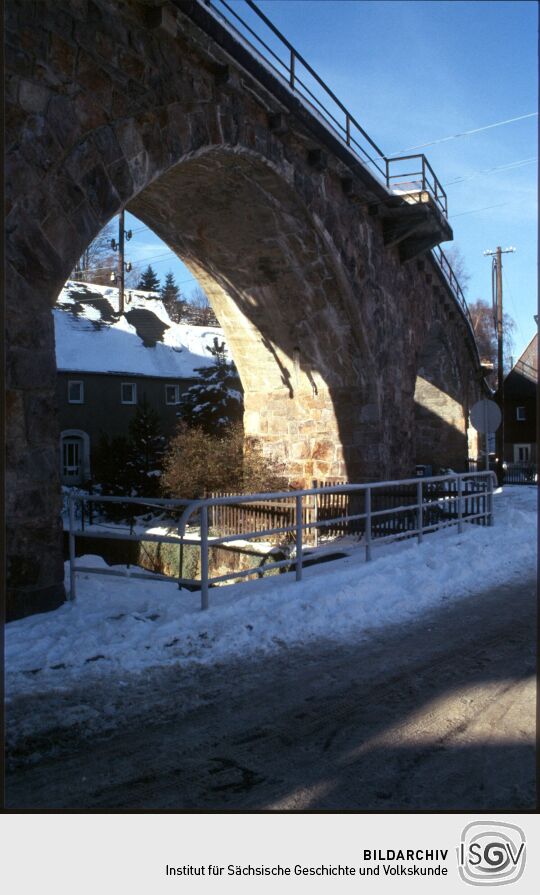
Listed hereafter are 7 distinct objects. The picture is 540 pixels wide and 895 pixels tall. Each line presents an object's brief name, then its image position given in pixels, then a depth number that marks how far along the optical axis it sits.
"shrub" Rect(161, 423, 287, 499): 17.36
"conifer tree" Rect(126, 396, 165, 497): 21.12
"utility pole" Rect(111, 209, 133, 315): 33.25
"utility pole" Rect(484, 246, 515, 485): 28.46
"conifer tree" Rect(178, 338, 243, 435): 23.95
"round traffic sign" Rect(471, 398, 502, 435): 17.59
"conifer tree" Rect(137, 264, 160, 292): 59.84
